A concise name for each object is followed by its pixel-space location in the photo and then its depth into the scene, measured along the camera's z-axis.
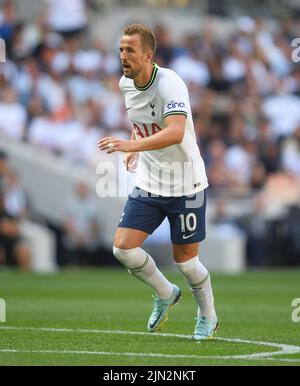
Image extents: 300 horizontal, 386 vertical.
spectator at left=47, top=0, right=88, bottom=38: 22.97
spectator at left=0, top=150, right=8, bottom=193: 19.17
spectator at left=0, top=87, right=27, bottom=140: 19.97
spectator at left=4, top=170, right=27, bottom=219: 19.09
